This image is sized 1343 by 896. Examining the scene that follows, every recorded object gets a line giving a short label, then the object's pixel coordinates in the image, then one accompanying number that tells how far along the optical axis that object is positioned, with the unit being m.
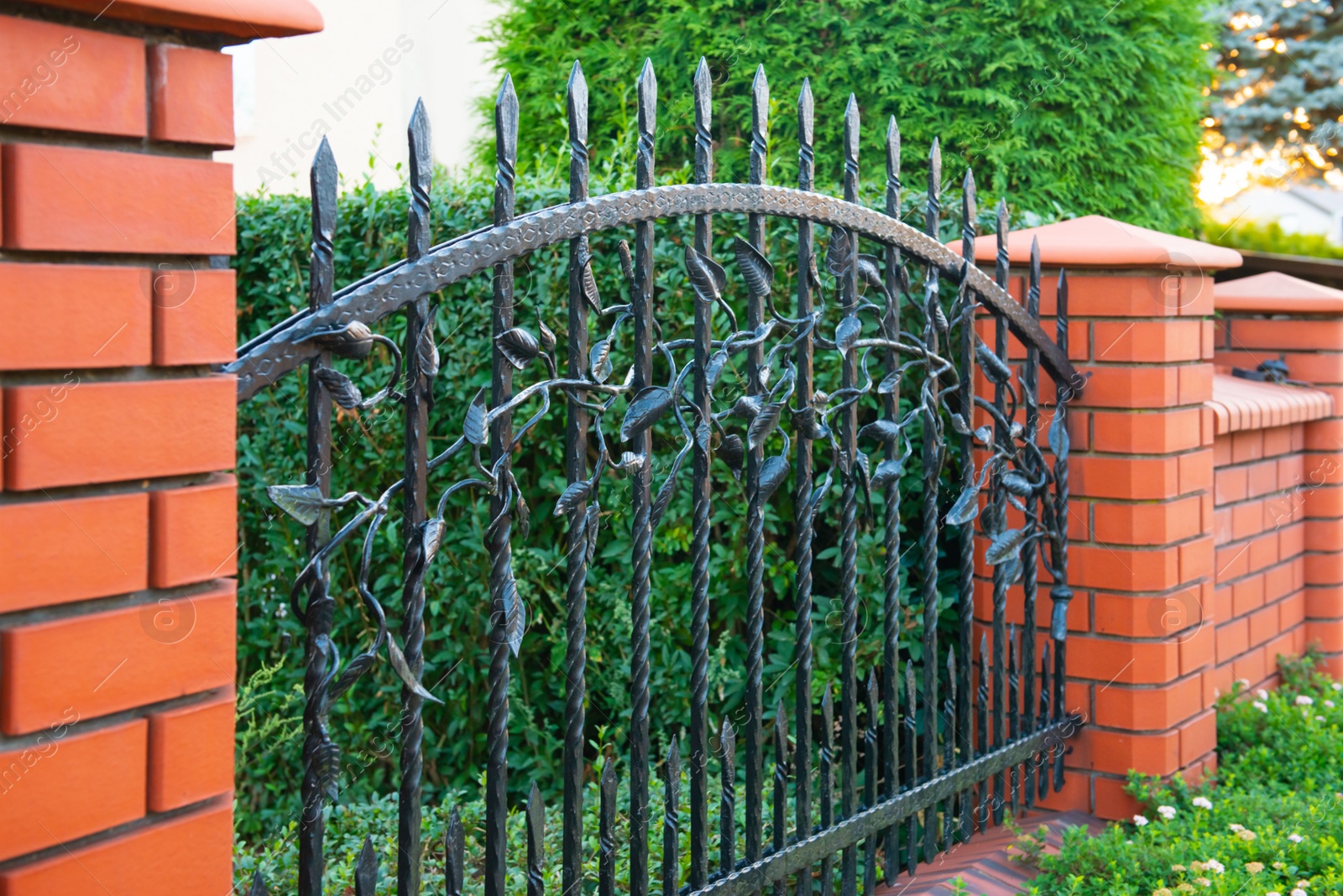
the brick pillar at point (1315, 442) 4.17
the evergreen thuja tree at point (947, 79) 4.95
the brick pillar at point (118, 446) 1.15
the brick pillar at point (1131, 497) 2.98
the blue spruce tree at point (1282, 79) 12.18
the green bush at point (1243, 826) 2.46
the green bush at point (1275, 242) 8.48
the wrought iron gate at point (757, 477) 1.58
